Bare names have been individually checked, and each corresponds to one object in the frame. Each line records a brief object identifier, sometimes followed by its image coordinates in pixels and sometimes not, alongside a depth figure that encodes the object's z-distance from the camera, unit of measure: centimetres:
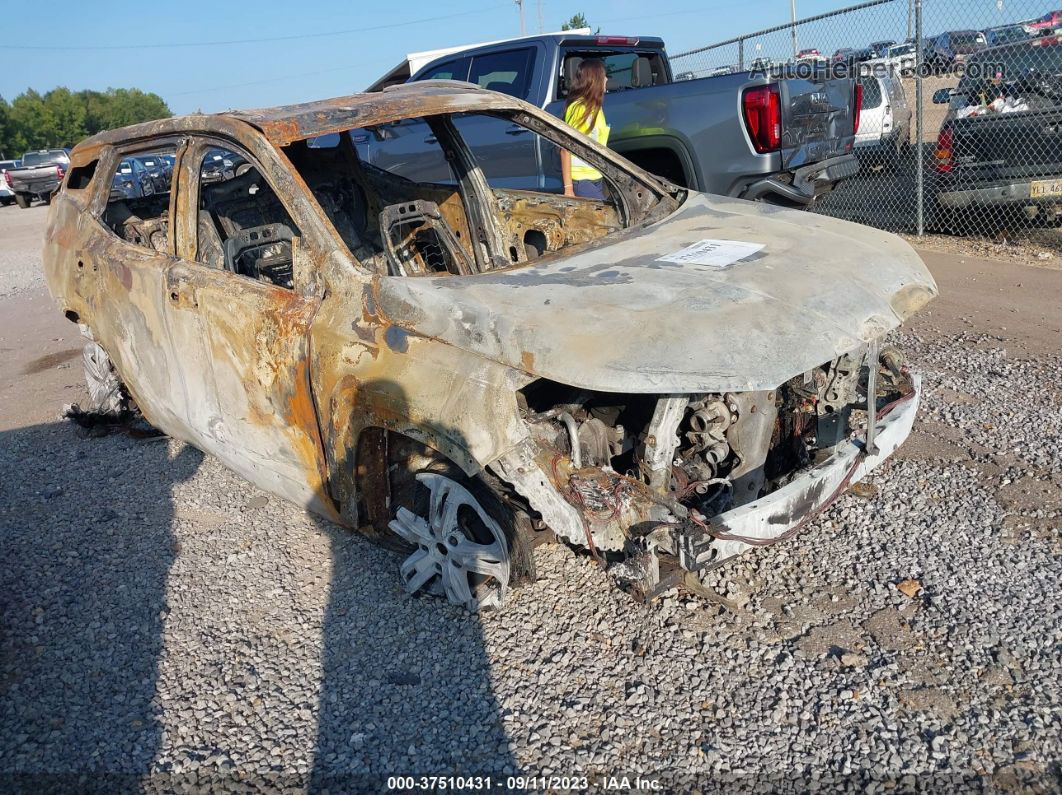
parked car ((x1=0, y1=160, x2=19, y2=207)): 2744
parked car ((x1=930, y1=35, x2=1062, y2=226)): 764
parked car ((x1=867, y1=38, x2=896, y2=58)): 1145
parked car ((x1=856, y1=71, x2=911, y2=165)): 1142
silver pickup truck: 653
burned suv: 265
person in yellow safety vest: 559
